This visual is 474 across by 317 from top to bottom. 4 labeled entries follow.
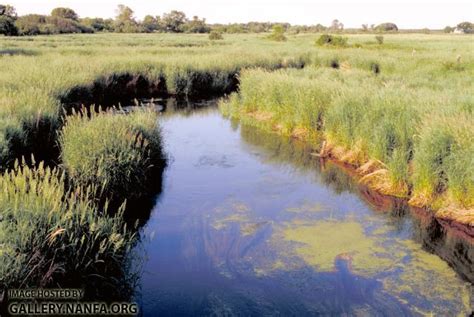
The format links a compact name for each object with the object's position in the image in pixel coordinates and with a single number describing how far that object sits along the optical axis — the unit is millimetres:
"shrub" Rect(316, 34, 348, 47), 38659
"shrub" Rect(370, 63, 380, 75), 23970
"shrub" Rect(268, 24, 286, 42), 53647
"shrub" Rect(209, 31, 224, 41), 57625
